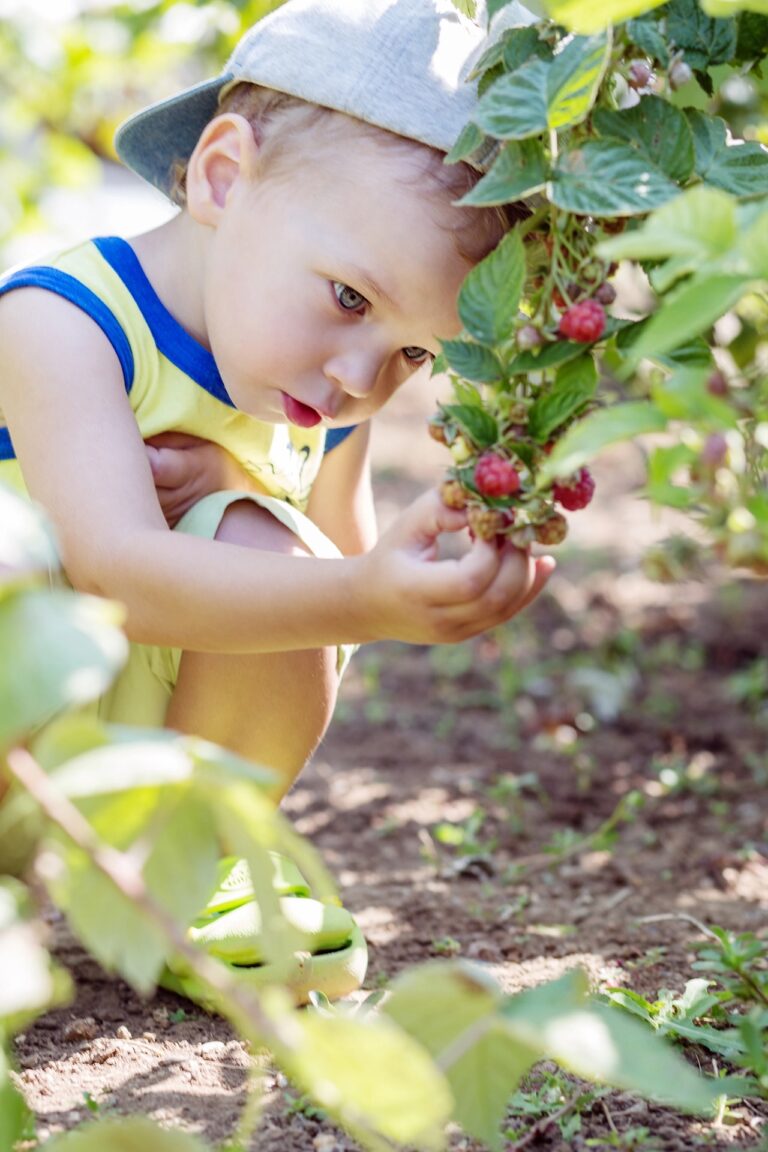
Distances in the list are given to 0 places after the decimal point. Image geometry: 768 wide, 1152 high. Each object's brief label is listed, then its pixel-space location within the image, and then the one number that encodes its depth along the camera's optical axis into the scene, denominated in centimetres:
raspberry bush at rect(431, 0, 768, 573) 118
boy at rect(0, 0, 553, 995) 127
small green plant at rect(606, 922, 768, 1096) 126
